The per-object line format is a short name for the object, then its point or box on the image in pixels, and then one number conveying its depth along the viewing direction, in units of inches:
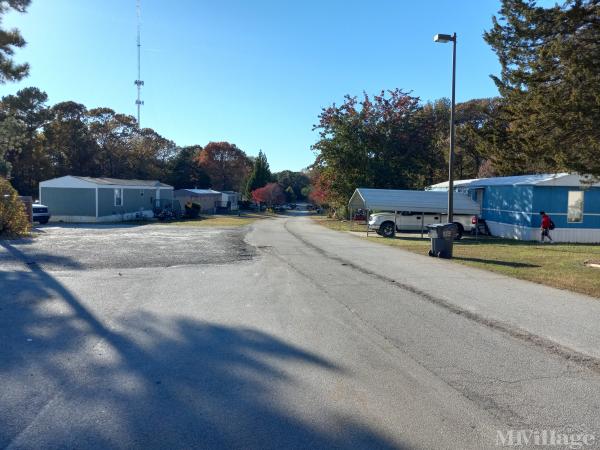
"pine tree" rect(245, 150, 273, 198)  3380.9
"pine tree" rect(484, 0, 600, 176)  489.7
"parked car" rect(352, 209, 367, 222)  1876.6
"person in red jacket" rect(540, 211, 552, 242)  845.8
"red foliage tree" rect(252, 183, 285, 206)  3154.5
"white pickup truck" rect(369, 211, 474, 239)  1060.5
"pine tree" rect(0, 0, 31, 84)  753.8
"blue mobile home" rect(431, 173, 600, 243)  882.1
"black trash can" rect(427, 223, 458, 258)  638.5
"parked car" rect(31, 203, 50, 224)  1325.0
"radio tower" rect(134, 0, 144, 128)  2546.8
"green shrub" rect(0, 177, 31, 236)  773.9
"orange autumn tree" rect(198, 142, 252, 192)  3324.3
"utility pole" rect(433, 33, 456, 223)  651.5
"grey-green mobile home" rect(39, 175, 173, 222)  1528.1
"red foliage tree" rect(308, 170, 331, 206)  1760.6
